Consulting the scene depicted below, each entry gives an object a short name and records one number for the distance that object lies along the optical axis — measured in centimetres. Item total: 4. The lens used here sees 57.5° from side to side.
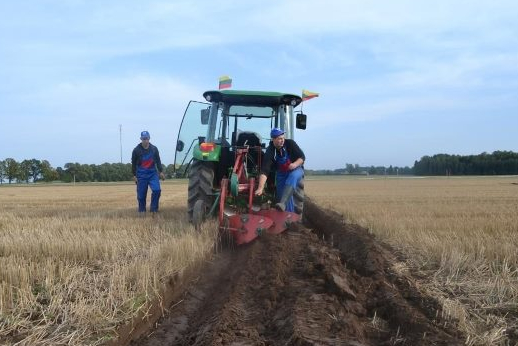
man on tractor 678
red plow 618
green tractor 645
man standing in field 962
